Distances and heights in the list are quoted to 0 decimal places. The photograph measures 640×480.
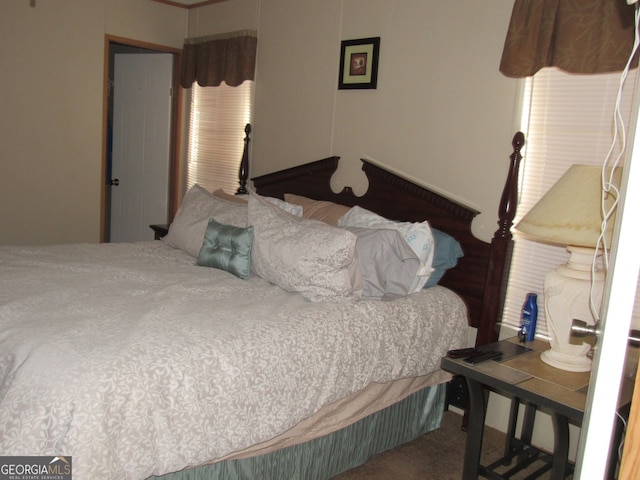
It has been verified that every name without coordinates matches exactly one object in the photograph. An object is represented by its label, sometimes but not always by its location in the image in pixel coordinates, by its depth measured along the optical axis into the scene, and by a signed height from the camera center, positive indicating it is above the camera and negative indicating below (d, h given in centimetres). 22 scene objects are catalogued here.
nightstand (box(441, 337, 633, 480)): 172 -75
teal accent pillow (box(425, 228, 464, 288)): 251 -46
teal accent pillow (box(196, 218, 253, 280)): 248 -53
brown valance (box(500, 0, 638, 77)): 204 +52
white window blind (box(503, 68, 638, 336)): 217 +11
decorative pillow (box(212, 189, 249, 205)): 311 -36
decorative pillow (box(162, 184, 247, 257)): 278 -43
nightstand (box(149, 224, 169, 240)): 371 -68
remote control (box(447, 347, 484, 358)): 202 -74
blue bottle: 225 -65
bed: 142 -65
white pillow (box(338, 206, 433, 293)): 240 -40
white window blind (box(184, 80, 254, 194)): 397 +1
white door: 441 -13
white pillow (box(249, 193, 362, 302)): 217 -48
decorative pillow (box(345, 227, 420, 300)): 232 -50
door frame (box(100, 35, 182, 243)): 405 +4
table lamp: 177 -25
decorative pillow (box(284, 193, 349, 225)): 287 -35
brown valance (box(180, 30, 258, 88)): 376 +55
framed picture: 299 +48
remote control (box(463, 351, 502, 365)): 198 -74
